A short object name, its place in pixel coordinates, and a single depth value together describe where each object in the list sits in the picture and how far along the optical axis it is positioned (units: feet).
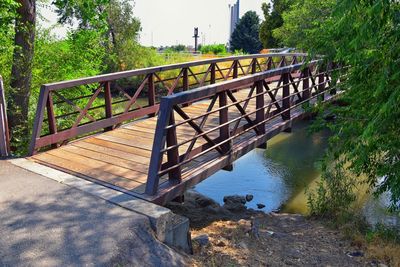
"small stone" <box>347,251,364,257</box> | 14.92
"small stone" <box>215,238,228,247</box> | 14.48
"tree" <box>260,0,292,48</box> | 108.06
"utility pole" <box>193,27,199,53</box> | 182.91
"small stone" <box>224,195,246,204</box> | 26.20
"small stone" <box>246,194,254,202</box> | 27.58
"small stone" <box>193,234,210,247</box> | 13.88
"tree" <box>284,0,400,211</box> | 10.65
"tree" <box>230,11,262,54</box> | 166.30
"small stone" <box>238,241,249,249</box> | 14.61
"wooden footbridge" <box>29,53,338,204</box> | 14.30
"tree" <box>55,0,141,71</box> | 87.20
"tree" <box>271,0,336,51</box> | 52.29
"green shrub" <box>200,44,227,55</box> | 155.02
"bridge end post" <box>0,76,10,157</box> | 17.47
